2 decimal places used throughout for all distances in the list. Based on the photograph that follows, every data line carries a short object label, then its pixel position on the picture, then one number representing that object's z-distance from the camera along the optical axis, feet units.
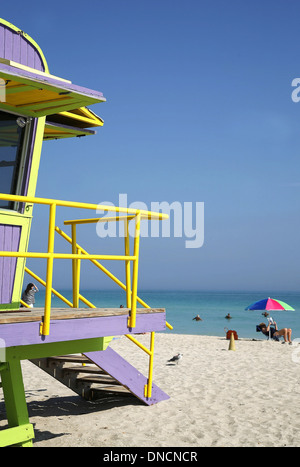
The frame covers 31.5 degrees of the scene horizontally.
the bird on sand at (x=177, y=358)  45.60
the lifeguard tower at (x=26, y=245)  17.31
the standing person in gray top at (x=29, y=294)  41.24
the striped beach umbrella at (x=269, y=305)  71.82
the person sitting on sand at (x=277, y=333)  76.49
